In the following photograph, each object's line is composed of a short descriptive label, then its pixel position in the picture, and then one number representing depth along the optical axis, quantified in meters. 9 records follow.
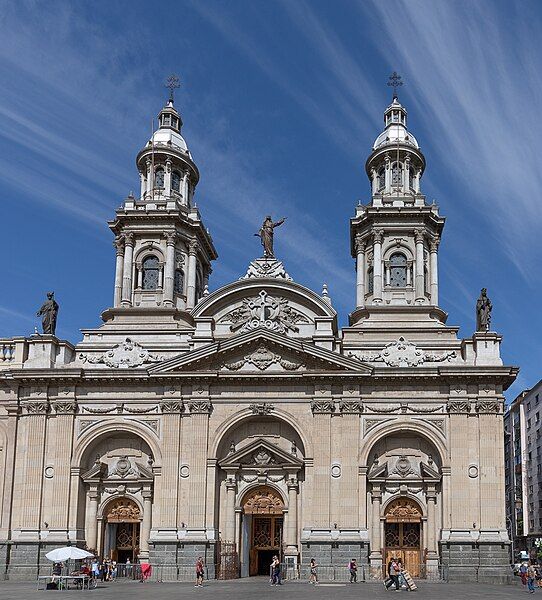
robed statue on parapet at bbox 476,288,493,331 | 56.19
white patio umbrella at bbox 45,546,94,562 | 45.38
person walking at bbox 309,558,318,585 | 48.09
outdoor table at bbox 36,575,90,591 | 44.66
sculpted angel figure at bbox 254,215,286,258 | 61.69
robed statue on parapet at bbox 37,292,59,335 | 57.91
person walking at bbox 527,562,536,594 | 44.11
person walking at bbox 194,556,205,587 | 46.41
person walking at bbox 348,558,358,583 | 49.50
